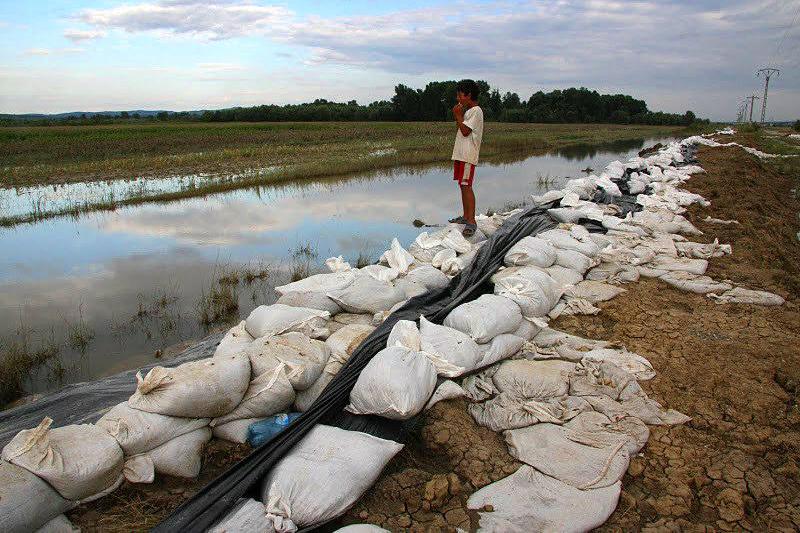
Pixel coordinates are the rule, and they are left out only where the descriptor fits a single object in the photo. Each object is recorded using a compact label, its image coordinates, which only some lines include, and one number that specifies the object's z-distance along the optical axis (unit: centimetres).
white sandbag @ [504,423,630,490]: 172
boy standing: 450
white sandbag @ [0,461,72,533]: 139
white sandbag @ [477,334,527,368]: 240
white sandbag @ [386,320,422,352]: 221
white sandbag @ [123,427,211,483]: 170
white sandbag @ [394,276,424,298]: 313
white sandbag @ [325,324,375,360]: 230
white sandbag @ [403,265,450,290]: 330
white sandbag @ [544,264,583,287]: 348
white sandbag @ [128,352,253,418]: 180
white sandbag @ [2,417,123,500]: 149
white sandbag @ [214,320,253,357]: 233
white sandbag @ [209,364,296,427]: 197
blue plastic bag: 193
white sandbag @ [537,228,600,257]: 389
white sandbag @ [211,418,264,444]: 193
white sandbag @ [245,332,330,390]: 205
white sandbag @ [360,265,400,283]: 313
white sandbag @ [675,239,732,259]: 409
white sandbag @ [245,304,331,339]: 246
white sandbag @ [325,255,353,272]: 334
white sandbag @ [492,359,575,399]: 222
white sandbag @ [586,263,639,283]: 368
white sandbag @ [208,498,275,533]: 144
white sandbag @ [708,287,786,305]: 313
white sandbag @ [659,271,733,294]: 338
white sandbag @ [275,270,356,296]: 292
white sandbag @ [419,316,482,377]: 218
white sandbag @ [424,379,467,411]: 208
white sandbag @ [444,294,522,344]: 246
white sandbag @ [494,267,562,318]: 283
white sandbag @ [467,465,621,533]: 154
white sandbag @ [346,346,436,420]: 188
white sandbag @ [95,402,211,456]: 171
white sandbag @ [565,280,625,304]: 331
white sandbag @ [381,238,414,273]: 342
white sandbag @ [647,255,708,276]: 371
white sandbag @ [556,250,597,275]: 367
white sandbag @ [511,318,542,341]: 271
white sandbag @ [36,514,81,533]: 149
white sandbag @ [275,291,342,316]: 284
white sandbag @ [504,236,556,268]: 347
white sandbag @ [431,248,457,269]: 368
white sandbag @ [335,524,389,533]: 145
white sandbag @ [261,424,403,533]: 151
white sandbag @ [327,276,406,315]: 287
